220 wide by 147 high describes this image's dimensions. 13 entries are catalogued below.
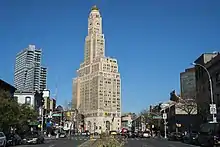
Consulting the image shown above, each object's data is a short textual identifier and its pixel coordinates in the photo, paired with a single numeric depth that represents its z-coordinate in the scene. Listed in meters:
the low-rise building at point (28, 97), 56.42
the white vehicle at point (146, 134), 56.54
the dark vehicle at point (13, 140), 29.00
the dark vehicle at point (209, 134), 24.65
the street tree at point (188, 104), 53.78
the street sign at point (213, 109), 28.67
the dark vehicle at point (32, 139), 32.98
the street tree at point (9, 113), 30.66
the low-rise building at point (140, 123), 94.59
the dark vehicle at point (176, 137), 41.55
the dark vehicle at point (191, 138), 30.94
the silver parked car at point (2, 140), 23.74
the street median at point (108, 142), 9.62
